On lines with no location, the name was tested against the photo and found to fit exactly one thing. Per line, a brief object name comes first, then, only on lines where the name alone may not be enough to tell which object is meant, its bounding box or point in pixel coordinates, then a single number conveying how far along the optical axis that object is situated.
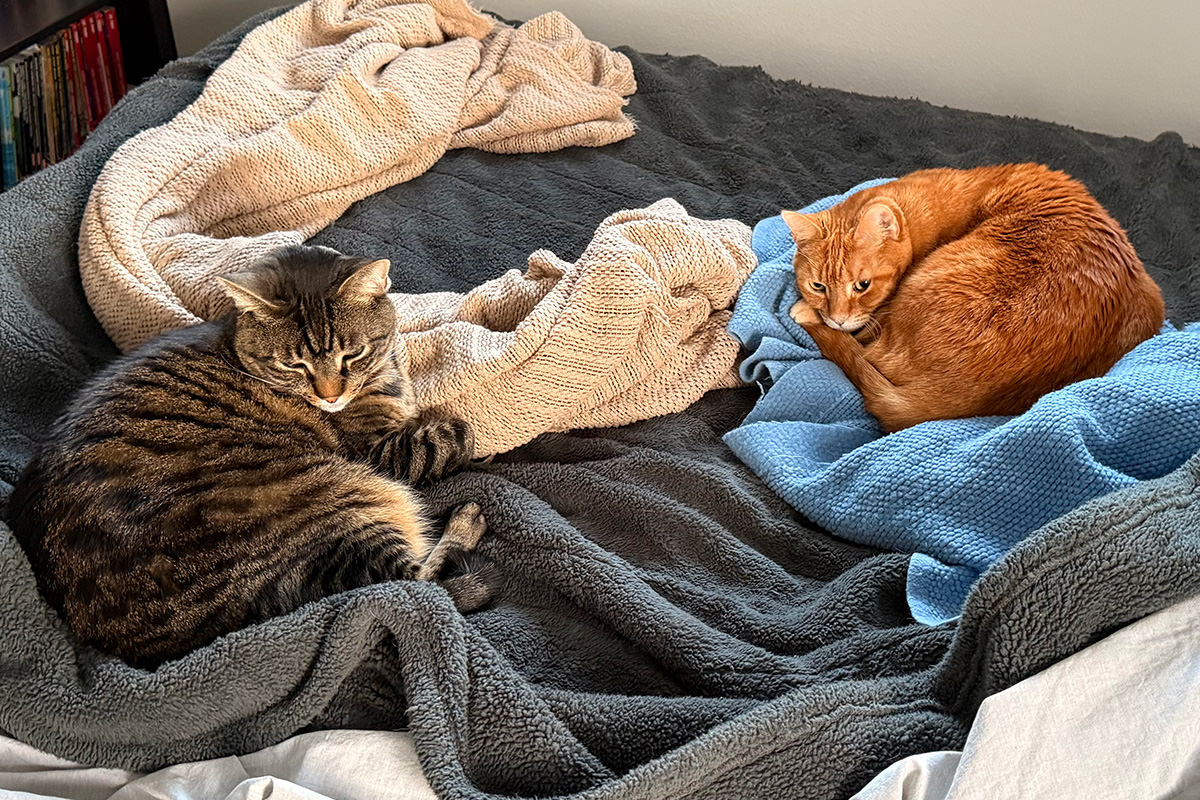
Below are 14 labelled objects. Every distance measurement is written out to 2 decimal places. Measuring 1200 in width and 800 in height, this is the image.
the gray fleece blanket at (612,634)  1.06
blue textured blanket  1.30
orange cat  1.50
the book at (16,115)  2.45
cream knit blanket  1.55
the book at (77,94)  2.57
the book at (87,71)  2.58
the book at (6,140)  2.43
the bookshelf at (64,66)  2.43
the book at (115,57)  2.67
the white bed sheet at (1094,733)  0.98
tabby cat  1.19
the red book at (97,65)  2.61
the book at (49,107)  2.52
